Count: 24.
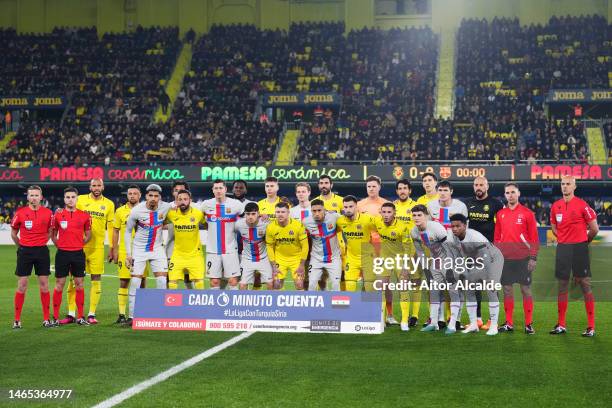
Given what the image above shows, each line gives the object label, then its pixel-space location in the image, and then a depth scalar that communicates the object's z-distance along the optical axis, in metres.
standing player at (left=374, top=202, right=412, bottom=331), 10.86
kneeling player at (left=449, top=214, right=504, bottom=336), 10.35
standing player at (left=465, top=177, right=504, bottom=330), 11.41
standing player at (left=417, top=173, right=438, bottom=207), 12.08
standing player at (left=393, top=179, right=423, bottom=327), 11.26
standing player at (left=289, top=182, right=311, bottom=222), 12.16
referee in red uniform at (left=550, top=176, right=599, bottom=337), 10.66
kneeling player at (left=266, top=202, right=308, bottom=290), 11.41
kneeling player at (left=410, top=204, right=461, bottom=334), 10.45
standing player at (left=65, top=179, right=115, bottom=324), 12.05
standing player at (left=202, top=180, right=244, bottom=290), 11.76
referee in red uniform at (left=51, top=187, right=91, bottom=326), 11.48
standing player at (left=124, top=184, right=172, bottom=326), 11.60
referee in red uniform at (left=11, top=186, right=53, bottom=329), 11.27
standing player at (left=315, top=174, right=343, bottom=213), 12.40
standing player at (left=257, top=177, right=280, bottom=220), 12.36
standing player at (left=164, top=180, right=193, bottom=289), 11.73
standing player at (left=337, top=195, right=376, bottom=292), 11.36
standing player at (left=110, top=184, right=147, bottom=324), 11.79
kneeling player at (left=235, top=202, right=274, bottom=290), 11.54
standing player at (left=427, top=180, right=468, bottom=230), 11.48
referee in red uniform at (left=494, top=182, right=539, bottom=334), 10.59
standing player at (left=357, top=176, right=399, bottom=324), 11.61
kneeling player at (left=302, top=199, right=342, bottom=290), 11.41
